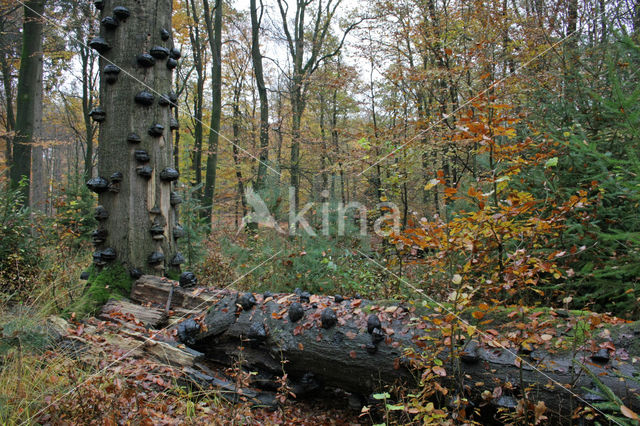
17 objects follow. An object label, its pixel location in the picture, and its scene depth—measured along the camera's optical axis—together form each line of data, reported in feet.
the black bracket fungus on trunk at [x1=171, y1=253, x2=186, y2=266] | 15.72
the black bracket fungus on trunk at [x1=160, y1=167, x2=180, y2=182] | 15.07
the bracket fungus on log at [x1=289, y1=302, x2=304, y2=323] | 10.92
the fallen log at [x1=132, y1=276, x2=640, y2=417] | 7.58
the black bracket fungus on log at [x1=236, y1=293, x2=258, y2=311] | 11.69
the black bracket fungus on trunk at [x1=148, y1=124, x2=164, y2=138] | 14.88
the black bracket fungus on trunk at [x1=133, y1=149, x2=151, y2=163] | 14.53
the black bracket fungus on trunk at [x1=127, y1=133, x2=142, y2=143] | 14.48
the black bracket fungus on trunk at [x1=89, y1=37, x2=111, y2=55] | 14.53
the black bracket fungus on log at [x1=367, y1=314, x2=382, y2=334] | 9.74
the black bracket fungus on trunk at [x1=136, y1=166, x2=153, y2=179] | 14.52
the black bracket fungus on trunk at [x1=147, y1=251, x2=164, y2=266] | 14.78
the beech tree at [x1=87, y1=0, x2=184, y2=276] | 14.66
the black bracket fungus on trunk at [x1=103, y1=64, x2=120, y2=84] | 14.61
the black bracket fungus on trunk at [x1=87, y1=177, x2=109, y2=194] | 14.20
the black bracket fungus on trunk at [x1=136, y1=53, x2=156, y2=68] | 14.62
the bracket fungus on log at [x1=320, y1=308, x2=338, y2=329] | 10.39
